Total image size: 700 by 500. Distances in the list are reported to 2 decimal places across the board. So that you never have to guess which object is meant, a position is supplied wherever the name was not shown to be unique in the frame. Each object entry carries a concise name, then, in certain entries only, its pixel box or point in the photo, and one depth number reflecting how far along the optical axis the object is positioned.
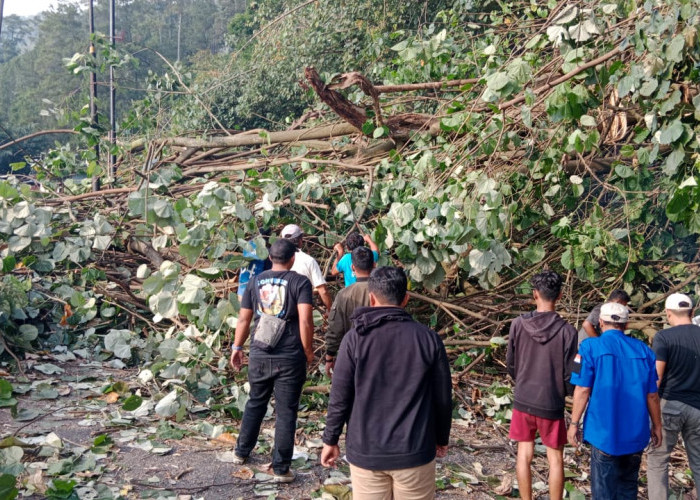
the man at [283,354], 3.83
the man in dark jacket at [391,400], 2.59
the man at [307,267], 4.50
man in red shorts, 3.58
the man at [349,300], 4.31
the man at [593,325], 4.20
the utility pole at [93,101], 7.00
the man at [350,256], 4.79
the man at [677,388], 3.70
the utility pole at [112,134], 7.38
